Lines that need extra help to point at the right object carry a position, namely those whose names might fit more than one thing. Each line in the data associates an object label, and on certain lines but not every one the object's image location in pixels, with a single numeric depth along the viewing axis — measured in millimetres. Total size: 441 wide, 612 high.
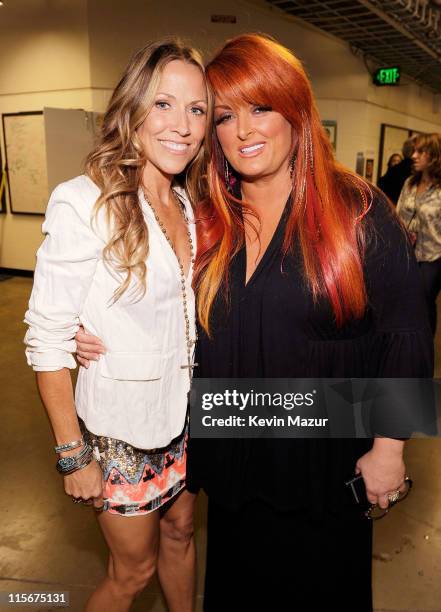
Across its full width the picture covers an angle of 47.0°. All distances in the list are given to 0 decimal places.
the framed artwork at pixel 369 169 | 9133
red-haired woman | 1291
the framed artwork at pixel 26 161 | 6625
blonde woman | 1237
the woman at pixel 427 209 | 4215
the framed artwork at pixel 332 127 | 8453
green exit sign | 8758
